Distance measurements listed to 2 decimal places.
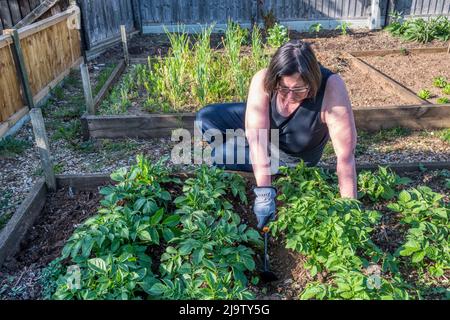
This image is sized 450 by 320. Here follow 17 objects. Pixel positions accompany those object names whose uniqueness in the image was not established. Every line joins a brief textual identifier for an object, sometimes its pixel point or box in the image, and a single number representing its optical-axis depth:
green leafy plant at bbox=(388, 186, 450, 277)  2.06
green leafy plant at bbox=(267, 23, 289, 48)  7.14
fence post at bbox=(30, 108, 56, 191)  2.79
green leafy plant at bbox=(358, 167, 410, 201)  2.69
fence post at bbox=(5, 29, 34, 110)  4.84
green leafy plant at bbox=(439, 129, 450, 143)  4.11
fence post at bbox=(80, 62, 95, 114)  4.35
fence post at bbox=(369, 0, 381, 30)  9.33
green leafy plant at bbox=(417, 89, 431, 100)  4.89
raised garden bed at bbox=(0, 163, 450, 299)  2.19
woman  2.26
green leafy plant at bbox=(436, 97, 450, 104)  4.68
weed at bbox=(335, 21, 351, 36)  8.78
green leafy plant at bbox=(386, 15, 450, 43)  7.73
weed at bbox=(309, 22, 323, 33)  8.88
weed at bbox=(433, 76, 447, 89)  5.32
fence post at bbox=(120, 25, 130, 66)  6.45
